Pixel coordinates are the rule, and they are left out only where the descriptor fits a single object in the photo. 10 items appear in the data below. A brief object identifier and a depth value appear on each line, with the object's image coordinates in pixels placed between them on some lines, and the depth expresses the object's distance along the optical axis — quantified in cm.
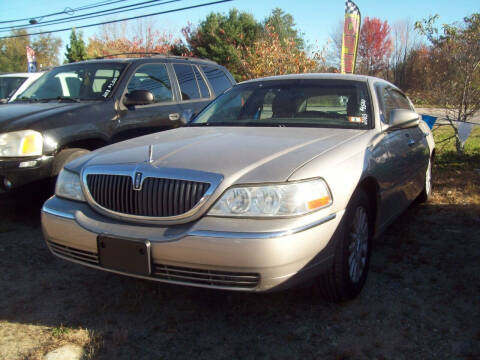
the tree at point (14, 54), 5041
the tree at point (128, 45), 3691
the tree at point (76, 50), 3944
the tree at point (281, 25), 2770
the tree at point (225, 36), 3165
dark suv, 423
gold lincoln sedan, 232
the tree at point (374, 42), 4066
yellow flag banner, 1108
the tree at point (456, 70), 732
